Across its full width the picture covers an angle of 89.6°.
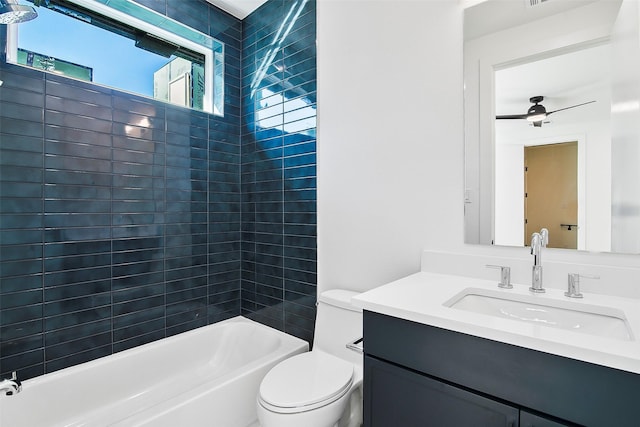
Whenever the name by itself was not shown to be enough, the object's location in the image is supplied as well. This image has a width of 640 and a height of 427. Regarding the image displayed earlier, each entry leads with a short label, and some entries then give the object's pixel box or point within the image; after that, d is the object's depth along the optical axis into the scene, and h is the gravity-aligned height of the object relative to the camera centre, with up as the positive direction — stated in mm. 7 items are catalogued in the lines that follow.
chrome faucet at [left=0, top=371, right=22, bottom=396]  1193 -657
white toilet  1212 -722
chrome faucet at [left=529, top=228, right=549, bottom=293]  1182 -197
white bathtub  1431 -912
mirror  1147 +349
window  1742 +1010
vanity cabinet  693 -433
